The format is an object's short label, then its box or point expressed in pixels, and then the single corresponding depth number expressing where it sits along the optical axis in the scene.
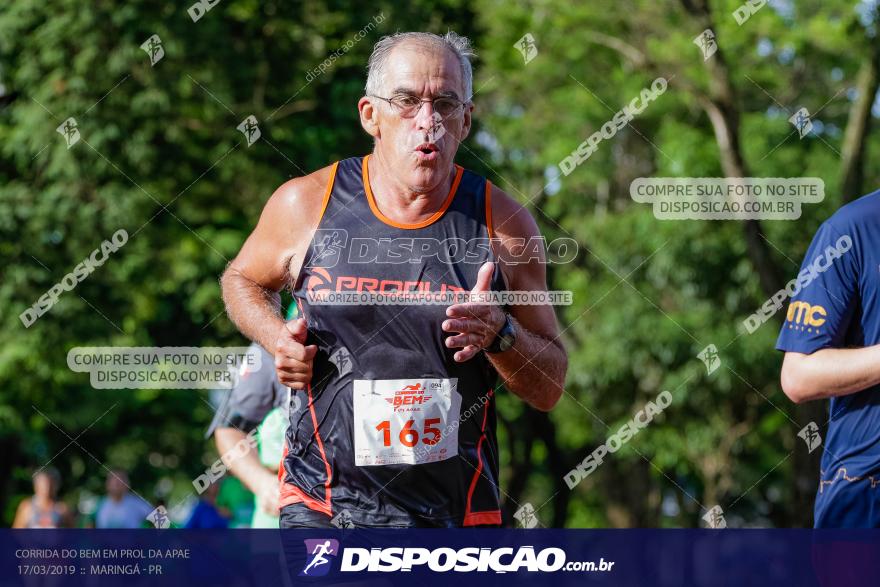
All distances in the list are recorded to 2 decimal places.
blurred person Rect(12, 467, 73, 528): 18.72
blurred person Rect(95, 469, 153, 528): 18.36
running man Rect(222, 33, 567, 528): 7.86
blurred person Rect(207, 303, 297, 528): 11.66
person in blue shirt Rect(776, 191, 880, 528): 7.94
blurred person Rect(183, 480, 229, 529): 15.34
